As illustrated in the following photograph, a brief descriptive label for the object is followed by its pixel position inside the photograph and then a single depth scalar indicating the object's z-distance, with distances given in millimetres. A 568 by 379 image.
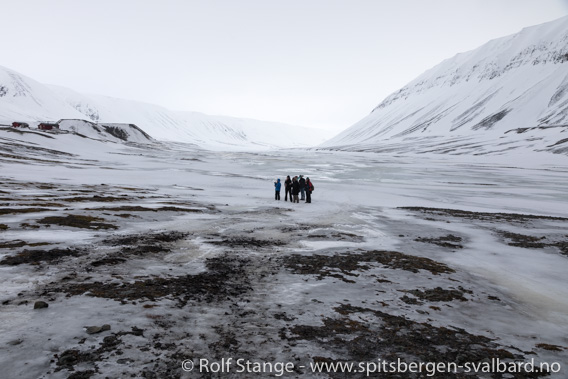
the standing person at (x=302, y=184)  24188
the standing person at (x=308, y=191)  23703
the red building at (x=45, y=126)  103338
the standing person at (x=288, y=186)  23994
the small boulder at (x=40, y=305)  5614
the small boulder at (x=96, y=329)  5012
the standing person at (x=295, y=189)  23766
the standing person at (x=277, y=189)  24781
